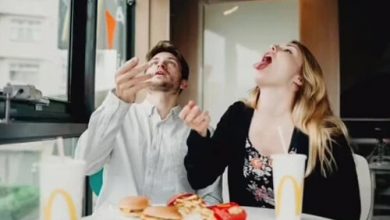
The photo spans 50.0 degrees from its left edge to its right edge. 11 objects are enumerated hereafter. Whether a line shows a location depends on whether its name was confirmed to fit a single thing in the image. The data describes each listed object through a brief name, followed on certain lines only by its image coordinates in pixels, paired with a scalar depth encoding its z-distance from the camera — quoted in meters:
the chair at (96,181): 1.64
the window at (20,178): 1.40
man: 1.37
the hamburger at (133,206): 1.00
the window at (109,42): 2.24
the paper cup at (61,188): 0.74
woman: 1.46
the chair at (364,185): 1.61
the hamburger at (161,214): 0.95
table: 1.00
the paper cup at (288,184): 0.87
